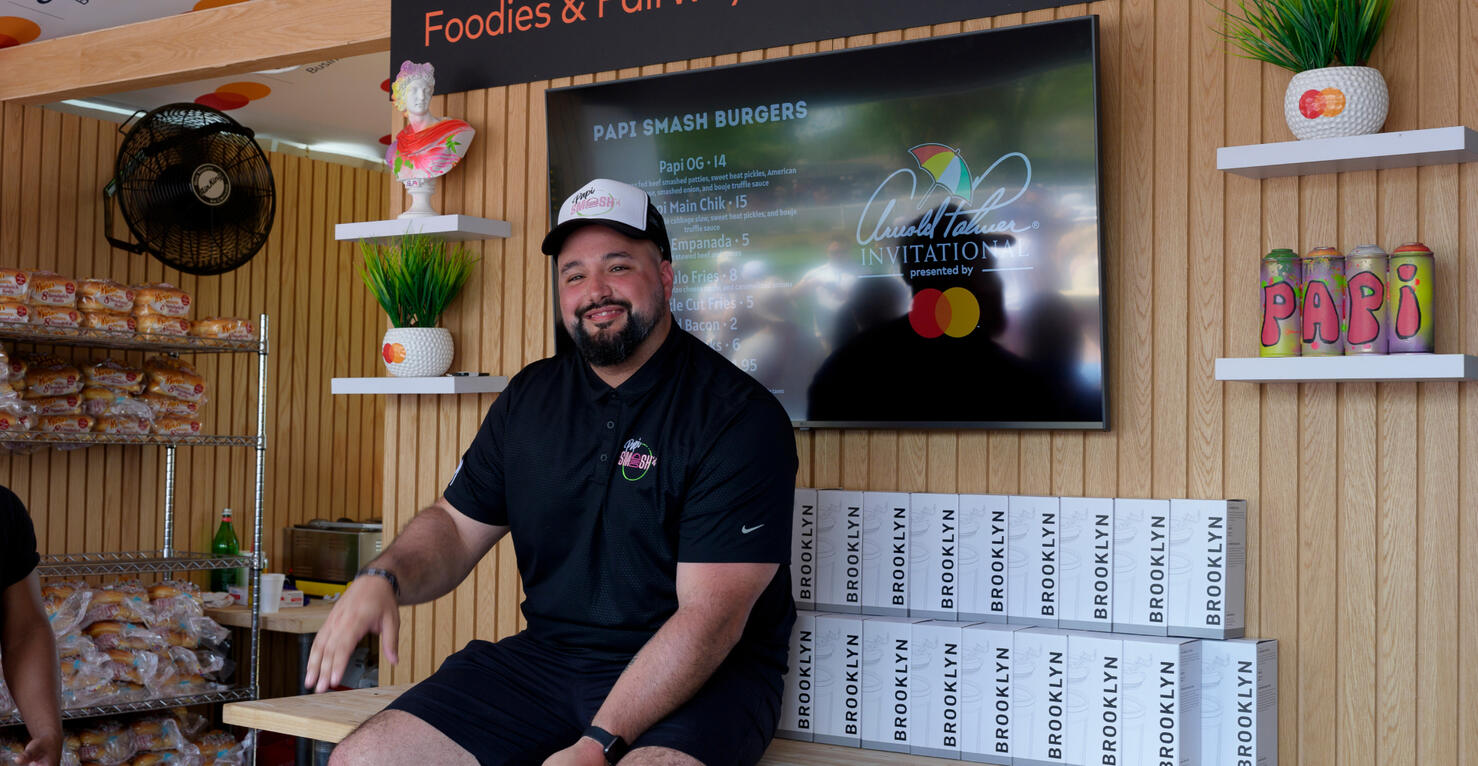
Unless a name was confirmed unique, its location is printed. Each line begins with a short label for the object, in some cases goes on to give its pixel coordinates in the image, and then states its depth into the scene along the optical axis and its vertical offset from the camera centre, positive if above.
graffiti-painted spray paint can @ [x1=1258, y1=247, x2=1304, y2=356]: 2.38 +0.22
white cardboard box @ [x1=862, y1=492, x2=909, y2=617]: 2.77 -0.29
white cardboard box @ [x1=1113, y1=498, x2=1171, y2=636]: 2.52 -0.28
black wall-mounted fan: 4.30 +0.72
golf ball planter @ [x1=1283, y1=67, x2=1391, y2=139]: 2.31 +0.56
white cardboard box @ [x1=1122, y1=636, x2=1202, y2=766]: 2.38 -0.51
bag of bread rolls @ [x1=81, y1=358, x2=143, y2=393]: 4.38 +0.10
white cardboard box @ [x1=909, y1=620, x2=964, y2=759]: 2.62 -0.54
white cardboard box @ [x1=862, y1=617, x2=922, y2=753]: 2.66 -0.54
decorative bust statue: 3.32 +0.67
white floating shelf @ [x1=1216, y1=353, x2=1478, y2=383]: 2.21 +0.09
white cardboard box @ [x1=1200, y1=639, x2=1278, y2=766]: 2.40 -0.51
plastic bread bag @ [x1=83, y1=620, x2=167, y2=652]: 4.20 -0.73
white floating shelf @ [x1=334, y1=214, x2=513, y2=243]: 3.27 +0.46
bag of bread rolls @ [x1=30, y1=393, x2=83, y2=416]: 4.24 +0.00
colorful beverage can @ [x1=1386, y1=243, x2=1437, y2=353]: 2.26 +0.21
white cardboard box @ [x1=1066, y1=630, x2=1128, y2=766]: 2.45 -0.52
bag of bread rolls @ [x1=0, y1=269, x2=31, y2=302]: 3.99 +0.36
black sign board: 2.96 +0.93
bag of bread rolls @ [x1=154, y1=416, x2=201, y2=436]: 4.52 -0.07
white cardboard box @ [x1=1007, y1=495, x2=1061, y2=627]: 2.63 -0.28
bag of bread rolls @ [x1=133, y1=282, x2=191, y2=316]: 4.38 +0.35
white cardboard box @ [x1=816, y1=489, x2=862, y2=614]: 2.81 -0.29
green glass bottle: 5.23 -0.53
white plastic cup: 4.99 -0.69
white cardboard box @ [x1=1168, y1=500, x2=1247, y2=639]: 2.46 -0.28
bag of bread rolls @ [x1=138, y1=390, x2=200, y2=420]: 4.51 +0.00
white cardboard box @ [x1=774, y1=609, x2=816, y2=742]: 2.75 -0.56
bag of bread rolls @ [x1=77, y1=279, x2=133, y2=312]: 4.24 +0.35
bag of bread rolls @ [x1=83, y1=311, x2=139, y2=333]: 4.23 +0.27
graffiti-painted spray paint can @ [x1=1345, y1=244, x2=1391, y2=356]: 2.30 +0.22
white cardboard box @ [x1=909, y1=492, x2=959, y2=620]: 2.72 -0.28
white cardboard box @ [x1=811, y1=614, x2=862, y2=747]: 2.71 -0.54
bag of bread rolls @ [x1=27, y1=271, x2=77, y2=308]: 4.10 +0.35
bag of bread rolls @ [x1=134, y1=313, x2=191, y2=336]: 4.36 +0.27
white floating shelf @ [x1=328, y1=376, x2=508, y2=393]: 3.28 +0.06
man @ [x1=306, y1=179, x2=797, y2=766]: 2.18 -0.24
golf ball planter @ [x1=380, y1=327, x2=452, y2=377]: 3.32 +0.15
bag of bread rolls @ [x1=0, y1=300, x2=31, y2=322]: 3.97 +0.28
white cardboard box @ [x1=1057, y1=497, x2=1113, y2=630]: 2.57 -0.28
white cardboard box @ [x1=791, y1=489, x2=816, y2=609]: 2.85 -0.29
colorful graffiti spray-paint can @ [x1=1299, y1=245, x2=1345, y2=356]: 2.34 +0.21
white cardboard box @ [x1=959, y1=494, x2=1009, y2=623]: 2.68 -0.28
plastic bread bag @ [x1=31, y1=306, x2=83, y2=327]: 4.09 +0.27
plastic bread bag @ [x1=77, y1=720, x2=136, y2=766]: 4.19 -1.08
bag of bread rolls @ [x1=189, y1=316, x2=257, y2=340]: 4.50 +0.27
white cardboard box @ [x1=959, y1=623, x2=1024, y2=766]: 2.56 -0.54
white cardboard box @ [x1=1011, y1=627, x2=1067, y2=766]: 2.51 -0.53
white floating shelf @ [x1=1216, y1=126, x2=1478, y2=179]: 2.23 +0.47
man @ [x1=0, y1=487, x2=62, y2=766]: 2.71 -0.48
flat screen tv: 2.64 +0.42
